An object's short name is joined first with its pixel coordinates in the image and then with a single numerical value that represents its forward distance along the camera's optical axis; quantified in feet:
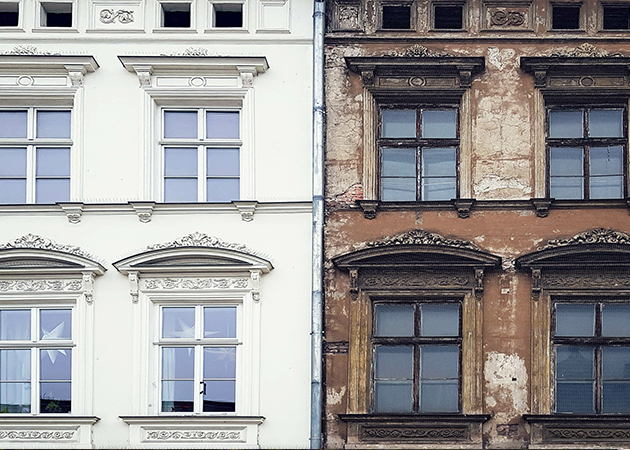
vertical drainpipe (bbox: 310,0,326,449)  57.31
